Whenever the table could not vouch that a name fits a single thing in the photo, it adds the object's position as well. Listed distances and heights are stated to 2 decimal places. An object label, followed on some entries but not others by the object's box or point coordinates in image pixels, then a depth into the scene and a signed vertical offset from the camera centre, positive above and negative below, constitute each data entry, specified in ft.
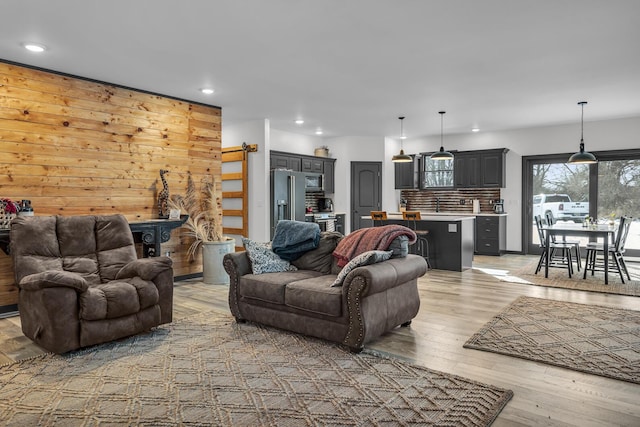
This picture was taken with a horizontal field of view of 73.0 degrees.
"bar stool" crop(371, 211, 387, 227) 23.73 -0.78
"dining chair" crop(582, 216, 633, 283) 19.99 -2.24
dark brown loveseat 10.73 -2.57
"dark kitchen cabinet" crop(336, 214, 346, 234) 32.27 -1.48
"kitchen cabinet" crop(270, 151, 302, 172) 27.71 +2.75
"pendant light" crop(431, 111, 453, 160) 24.47 +2.64
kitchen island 22.72 -2.10
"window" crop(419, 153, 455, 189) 32.09 +2.17
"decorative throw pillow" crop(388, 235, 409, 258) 12.76 -1.33
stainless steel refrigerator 25.79 +0.43
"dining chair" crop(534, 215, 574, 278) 21.15 -2.35
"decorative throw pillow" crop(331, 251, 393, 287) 11.32 -1.57
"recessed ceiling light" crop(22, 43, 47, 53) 13.48 +5.00
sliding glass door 26.32 +0.66
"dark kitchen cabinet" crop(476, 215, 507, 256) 29.19 -2.26
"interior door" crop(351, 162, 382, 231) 33.04 +1.00
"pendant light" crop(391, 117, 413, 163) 25.80 +2.62
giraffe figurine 18.84 +0.16
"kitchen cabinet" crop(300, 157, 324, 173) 30.17 +2.73
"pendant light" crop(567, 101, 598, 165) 21.58 +2.16
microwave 30.50 +1.49
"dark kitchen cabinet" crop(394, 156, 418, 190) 33.06 +2.04
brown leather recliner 10.50 -2.09
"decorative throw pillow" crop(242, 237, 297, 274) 13.64 -1.83
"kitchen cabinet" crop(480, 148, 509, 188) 29.75 +2.34
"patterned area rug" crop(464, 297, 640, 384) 10.16 -3.77
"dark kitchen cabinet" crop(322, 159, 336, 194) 32.38 +2.13
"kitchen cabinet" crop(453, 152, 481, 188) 30.66 +2.27
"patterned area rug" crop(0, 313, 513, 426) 7.68 -3.77
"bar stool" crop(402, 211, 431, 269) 23.08 -2.00
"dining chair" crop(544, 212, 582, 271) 21.61 -1.98
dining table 19.20 -1.45
